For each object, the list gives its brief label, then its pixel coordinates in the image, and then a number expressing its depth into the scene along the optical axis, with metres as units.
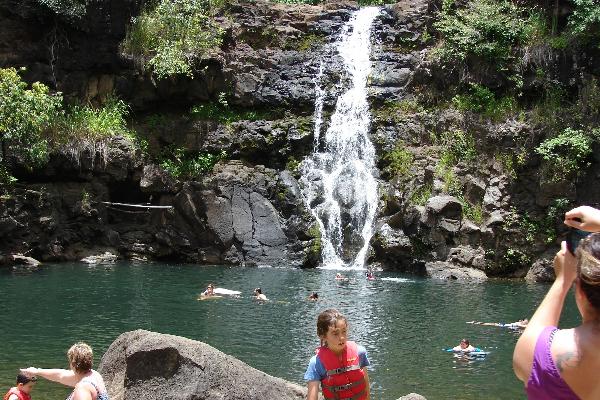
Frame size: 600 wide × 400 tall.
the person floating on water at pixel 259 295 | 22.56
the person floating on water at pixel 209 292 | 23.12
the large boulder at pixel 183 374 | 8.83
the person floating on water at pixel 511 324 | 18.85
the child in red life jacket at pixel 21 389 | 8.18
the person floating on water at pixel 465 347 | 15.92
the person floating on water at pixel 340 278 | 27.64
